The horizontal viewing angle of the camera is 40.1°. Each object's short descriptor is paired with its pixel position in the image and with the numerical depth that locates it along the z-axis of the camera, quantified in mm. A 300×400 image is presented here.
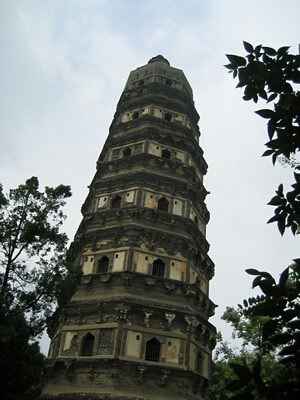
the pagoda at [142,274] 15977
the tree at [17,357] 9945
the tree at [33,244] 11219
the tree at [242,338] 15609
